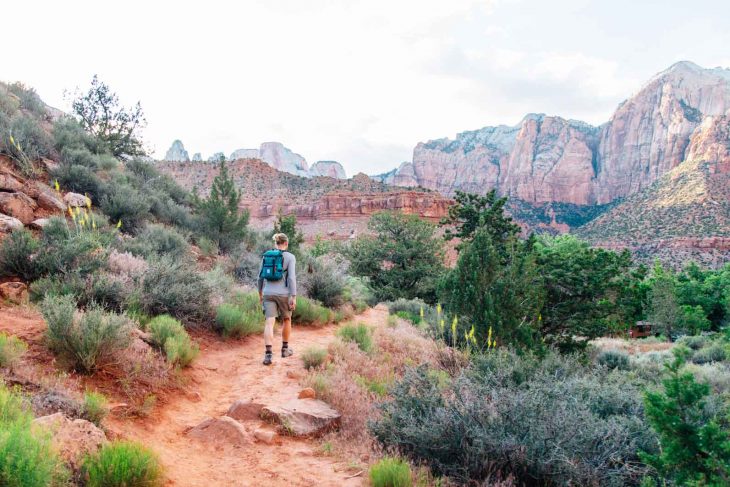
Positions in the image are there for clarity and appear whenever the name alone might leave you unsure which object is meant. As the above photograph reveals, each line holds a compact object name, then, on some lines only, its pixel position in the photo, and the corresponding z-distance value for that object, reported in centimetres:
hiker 709
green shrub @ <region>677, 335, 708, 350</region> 2006
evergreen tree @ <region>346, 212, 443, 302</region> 2203
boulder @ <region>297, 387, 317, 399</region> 530
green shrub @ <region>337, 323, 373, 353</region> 806
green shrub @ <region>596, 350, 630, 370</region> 1185
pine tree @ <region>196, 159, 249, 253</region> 1527
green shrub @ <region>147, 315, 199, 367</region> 570
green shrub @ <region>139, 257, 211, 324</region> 715
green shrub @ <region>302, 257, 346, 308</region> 1229
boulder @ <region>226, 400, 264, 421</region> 483
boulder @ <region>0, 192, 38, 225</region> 915
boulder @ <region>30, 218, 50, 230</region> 911
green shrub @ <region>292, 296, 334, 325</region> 1018
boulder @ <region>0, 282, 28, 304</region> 646
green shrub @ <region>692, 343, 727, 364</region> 1574
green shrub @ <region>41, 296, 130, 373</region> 477
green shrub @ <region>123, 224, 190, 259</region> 959
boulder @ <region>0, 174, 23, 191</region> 973
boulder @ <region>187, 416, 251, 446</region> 426
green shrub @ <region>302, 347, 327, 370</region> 662
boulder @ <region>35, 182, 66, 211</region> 1026
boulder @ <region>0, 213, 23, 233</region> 818
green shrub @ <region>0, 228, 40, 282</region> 712
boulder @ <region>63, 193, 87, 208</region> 1109
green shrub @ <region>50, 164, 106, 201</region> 1200
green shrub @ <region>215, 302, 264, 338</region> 779
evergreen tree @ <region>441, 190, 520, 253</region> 1788
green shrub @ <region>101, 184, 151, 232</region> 1197
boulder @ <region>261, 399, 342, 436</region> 454
